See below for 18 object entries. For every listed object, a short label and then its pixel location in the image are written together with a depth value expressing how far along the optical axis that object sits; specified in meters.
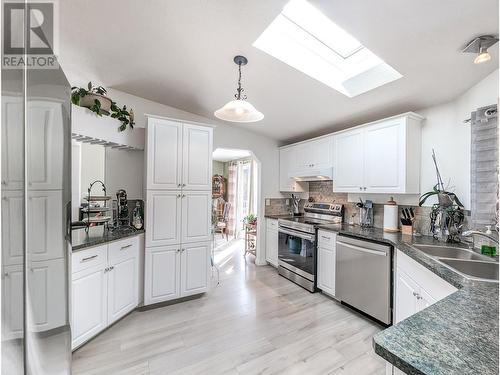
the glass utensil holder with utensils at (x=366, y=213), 2.99
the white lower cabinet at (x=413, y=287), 1.45
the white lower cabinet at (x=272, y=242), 3.92
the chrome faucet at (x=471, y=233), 1.35
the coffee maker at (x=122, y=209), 2.70
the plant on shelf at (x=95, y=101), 2.18
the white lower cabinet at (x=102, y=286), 1.84
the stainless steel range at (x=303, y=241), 3.07
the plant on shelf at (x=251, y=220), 4.79
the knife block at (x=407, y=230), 2.53
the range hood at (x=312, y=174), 3.30
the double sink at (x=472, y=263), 1.50
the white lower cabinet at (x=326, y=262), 2.82
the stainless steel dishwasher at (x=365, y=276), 2.20
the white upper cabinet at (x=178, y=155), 2.59
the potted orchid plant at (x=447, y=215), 2.14
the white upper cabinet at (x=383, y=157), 2.43
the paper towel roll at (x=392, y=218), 2.68
